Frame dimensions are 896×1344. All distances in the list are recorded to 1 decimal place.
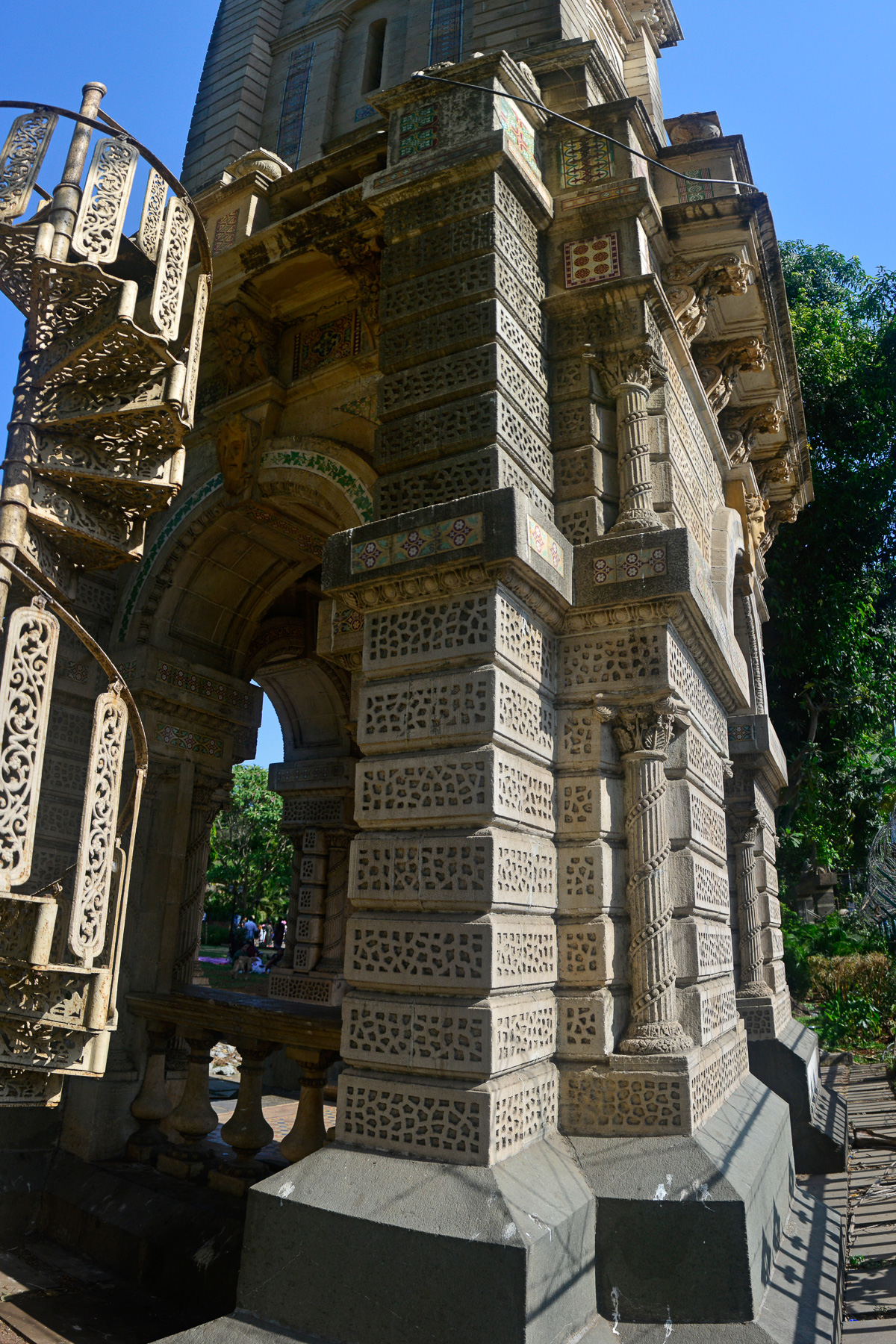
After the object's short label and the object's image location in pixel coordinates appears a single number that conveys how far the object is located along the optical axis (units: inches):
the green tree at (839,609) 694.5
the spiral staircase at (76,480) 172.2
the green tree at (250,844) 1344.7
